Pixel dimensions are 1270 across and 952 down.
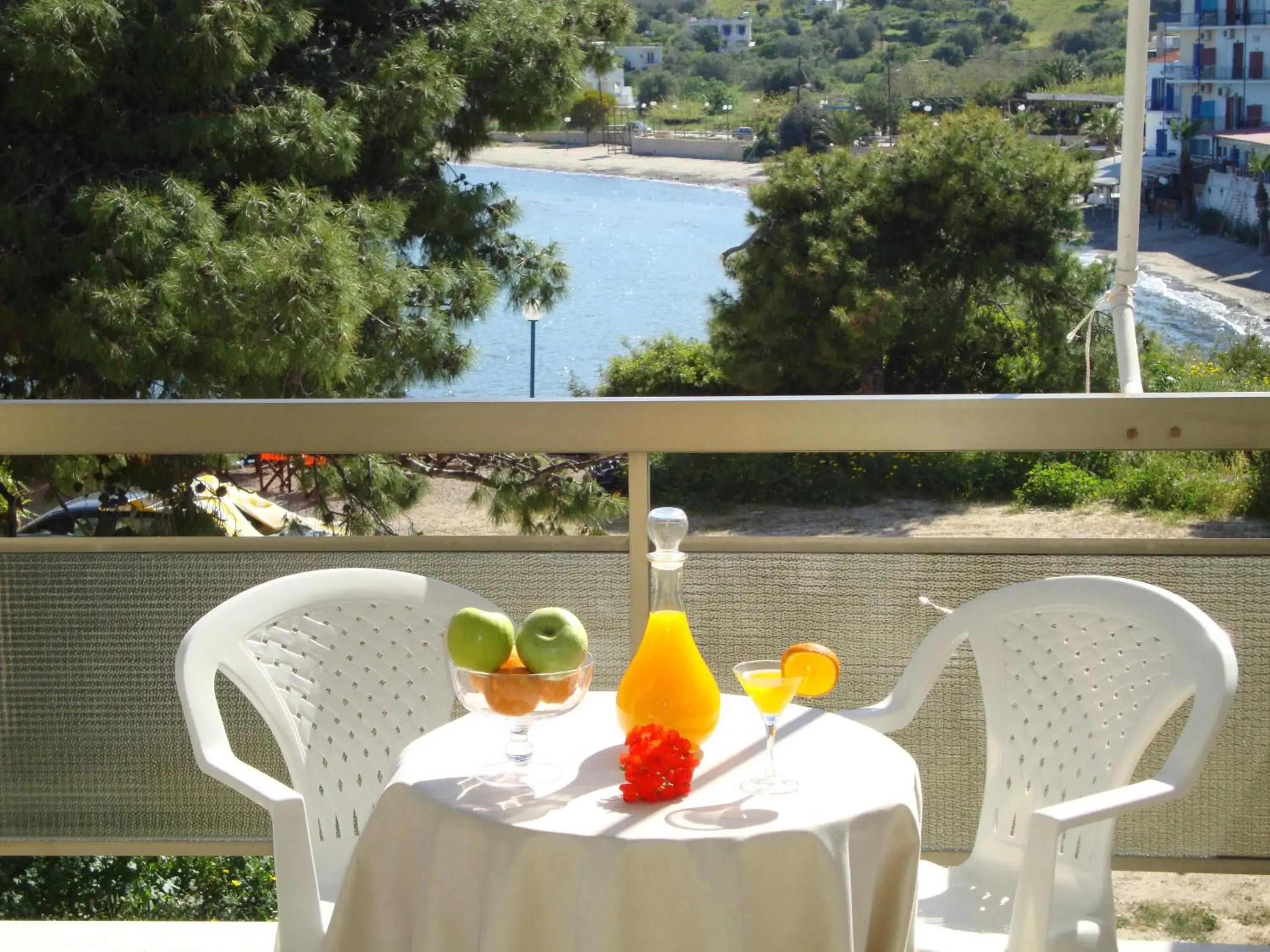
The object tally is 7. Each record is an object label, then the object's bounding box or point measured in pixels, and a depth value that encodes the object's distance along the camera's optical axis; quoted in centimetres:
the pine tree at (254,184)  738
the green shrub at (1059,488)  1570
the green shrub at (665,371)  1797
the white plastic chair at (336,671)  191
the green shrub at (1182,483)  1287
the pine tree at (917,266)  1573
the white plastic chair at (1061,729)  161
